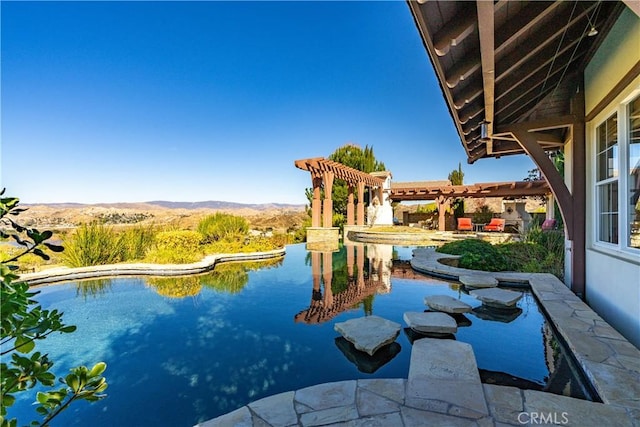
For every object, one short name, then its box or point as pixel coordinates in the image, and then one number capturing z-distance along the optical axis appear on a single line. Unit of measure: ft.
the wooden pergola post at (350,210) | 59.73
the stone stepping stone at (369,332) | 11.35
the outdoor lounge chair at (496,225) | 57.00
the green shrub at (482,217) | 71.00
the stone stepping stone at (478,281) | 19.66
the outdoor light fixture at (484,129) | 15.10
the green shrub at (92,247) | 27.86
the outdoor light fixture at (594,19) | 10.25
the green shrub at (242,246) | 36.17
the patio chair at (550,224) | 46.18
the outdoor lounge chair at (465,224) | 60.64
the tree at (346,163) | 70.13
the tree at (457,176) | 88.63
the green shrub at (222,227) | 41.34
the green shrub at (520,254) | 23.95
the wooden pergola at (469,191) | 54.03
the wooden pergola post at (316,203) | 47.60
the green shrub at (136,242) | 31.44
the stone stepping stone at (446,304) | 15.23
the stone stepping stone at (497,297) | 16.28
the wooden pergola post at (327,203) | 47.48
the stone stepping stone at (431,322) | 12.69
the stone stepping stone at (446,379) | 7.45
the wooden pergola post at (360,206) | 59.87
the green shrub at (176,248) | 29.43
